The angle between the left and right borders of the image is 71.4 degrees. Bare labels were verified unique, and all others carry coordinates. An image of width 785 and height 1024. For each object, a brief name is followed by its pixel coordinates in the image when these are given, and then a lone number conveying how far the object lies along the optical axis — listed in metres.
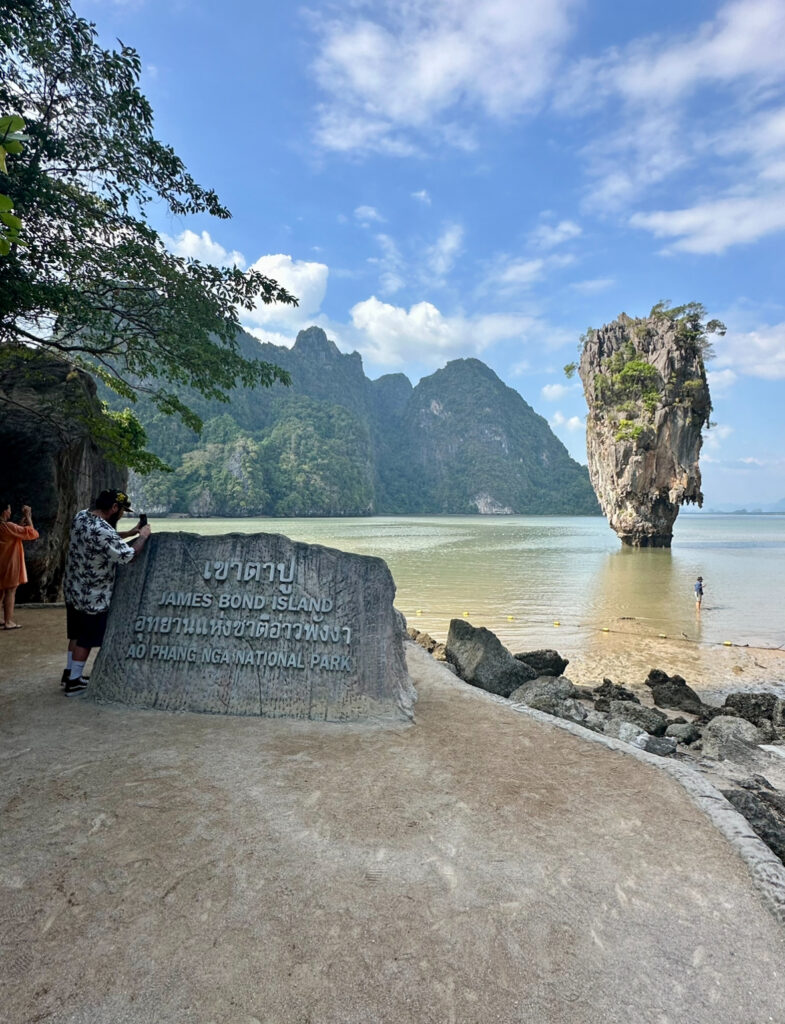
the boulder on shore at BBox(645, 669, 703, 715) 7.99
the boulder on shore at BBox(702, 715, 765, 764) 5.88
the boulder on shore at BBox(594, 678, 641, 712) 8.30
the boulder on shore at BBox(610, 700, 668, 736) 6.40
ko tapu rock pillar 39.28
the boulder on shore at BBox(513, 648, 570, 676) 9.26
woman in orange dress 7.69
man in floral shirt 4.84
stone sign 4.73
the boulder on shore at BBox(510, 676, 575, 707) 6.97
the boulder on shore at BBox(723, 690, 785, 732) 7.60
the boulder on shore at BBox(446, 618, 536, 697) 7.57
